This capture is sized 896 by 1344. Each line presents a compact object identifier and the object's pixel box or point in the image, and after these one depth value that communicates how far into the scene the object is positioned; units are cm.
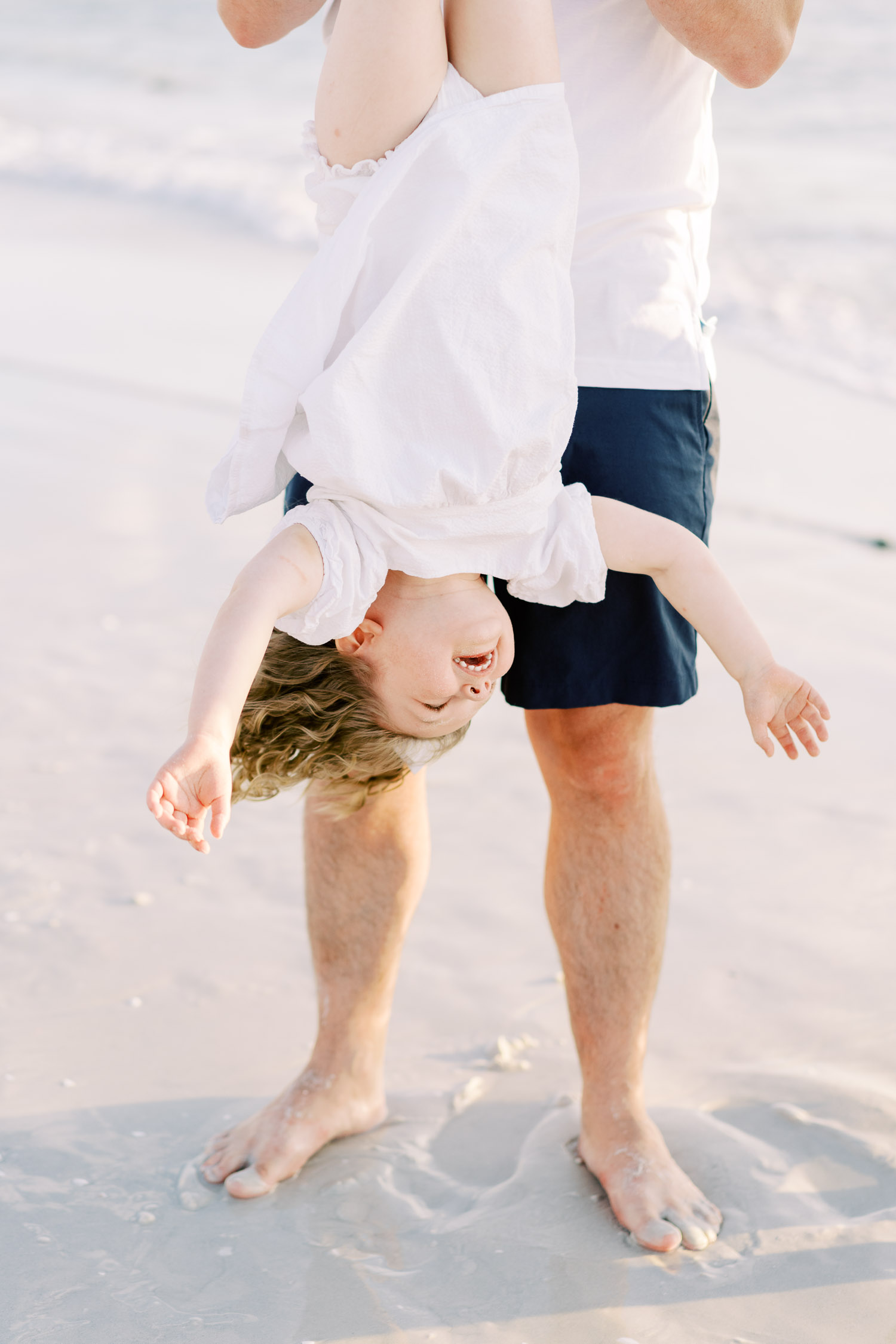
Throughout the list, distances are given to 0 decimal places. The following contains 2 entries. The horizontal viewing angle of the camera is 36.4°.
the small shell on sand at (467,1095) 237
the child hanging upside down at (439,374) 179
